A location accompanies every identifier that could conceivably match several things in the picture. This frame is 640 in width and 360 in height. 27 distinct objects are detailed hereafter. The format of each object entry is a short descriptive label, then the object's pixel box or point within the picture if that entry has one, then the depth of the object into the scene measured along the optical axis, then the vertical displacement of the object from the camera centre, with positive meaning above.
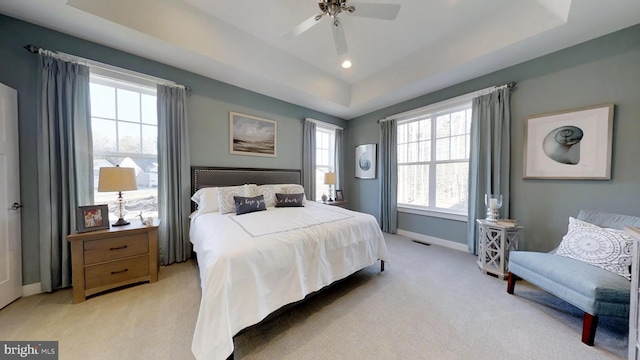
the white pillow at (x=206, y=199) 2.81 -0.35
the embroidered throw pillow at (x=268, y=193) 3.30 -0.30
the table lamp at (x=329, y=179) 4.40 -0.08
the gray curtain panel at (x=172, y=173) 2.79 +0.02
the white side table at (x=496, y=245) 2.47 -0.88
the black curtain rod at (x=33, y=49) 2.06 +1.29
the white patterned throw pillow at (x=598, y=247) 1.66 -0.62
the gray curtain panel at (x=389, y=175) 4.34 +0.02
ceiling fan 1.81 +1.54
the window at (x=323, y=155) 4.95 +0.53
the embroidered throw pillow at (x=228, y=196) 2.77 -0.30
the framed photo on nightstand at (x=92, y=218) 2.06 -0.46
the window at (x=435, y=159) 3.48 +0.33
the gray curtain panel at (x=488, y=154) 2.89 +0.34
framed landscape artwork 3.52 +0.74
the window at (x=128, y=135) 2.51 +0.52
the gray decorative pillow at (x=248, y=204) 2.72 -0.41
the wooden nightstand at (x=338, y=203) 4.33 -0.60
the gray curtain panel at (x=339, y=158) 5.12 +0.45
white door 1.89 -0.28
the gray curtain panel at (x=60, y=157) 2.12 +0.18
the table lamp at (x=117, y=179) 2.07 -0.05
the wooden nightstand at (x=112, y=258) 1.97 -0.89
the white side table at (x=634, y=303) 1.14 -0.72
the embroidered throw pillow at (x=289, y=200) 3.28 -0.41
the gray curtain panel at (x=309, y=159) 4.42 +0.37
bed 1.26 -0.67
